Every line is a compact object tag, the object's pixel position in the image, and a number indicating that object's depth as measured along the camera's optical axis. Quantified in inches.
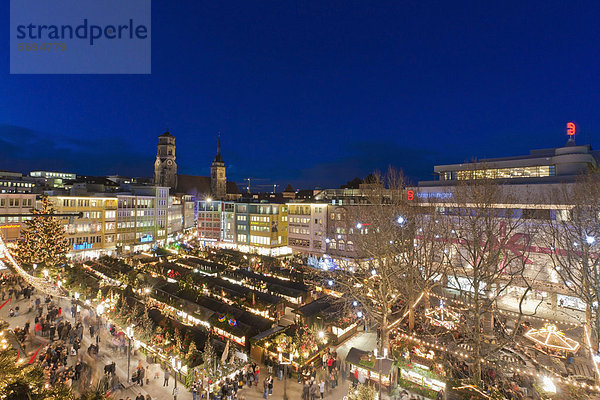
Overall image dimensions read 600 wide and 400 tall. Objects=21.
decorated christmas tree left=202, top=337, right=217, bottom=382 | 595.5
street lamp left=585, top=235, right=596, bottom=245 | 597.3
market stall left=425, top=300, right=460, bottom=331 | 850.8
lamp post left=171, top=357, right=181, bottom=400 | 623.5
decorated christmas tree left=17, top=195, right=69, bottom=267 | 1229.1
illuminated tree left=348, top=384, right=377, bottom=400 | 487.8
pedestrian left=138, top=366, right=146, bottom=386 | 631.2
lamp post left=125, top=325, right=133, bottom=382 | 607.8
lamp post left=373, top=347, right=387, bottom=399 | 613.6
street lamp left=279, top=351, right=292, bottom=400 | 650.8
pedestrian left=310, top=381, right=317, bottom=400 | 608.1
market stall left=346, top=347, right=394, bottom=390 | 612.1
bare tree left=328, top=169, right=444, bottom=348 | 725.3
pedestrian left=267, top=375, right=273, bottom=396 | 613.9
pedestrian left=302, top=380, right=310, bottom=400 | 601.7
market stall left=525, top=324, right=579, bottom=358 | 663.8
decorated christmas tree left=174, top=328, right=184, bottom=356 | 653.3
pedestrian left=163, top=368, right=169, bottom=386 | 634.8
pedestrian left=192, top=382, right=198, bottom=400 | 592.7
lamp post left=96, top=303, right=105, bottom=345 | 798.5
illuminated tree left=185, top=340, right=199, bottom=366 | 617.9
